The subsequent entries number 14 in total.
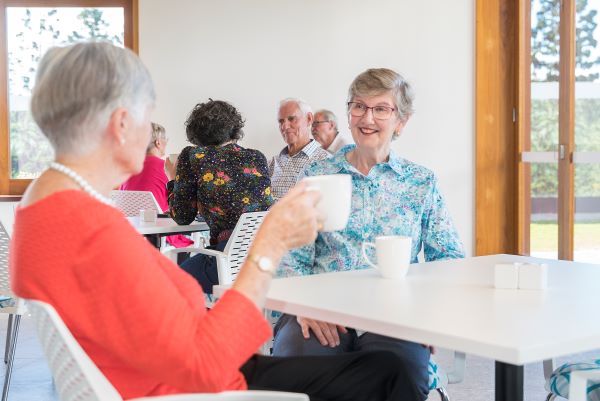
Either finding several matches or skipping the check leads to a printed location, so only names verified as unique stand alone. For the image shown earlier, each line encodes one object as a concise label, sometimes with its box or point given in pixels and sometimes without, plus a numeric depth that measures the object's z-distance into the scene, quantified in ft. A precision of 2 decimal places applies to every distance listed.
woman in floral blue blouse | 7.91
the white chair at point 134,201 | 15.96
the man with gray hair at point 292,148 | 18.20
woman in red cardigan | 4.15
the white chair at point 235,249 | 12.53
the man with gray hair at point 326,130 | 20.51
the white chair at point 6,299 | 11.10
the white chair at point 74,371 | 4.31
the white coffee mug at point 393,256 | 6.53
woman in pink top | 17.93
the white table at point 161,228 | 12.82
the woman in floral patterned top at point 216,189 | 13.17
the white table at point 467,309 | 4.48
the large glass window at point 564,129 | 16.47
